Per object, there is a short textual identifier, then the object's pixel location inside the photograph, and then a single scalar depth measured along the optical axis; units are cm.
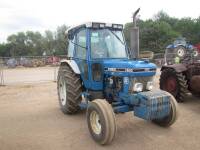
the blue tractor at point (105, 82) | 311
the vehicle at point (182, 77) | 488
